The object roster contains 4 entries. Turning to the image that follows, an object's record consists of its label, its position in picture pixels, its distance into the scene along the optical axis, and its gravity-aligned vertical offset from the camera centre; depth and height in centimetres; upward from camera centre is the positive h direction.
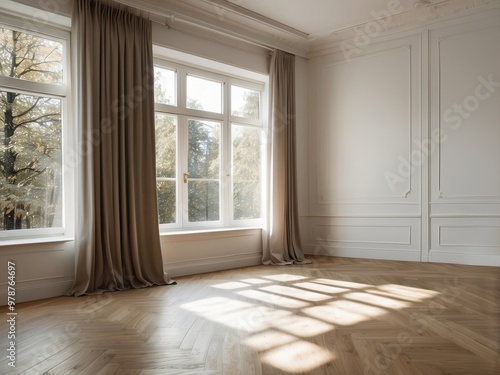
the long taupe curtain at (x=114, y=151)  379 +30
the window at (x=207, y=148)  489 +43
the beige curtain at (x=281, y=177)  556 +4
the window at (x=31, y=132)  368 +48
